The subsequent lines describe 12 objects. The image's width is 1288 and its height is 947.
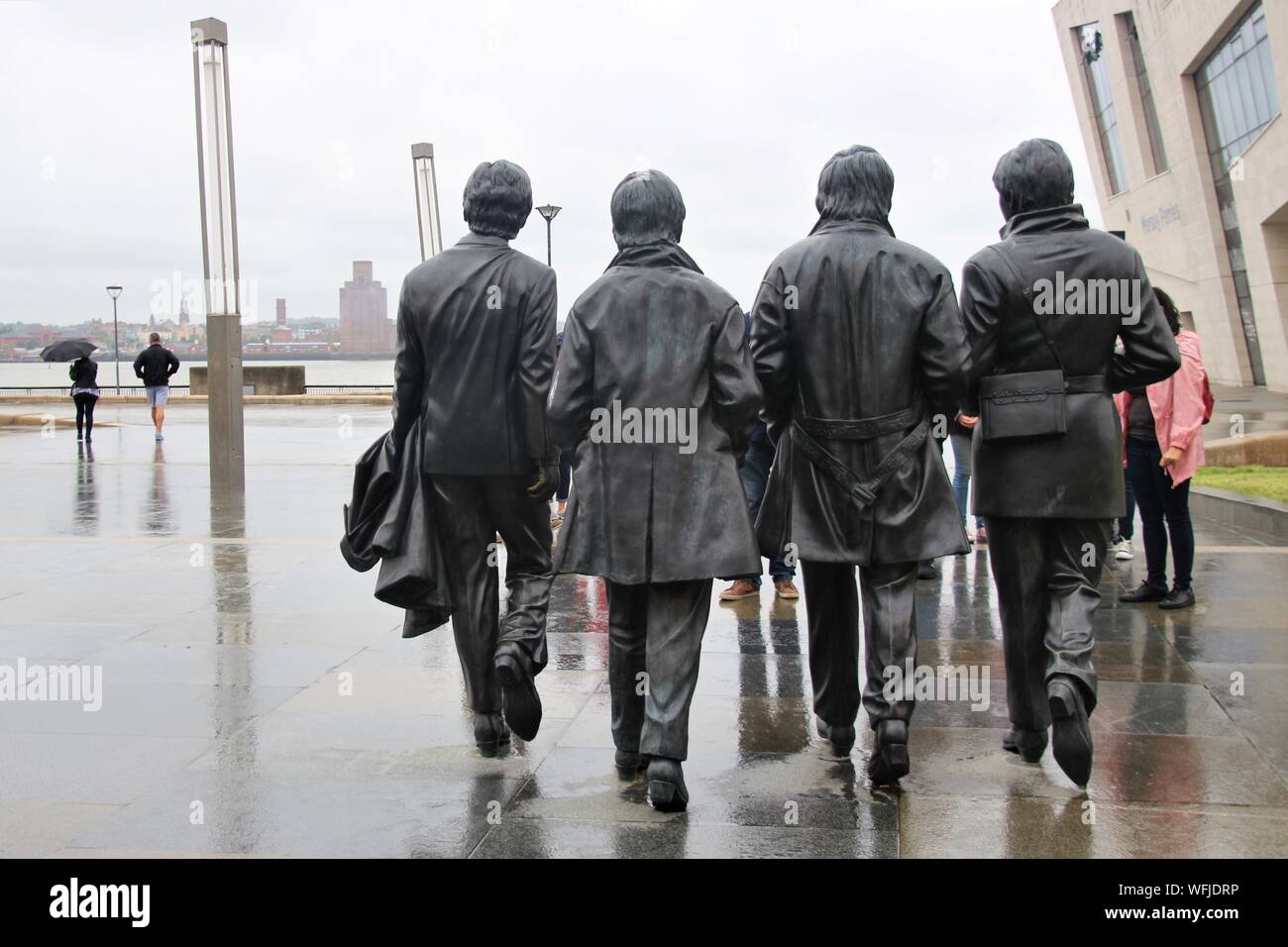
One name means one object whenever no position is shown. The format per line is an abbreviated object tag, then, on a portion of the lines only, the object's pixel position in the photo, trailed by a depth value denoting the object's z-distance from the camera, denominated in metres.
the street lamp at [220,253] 15.18
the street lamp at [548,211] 35.00
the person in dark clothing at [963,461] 9.05
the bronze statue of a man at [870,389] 4.80
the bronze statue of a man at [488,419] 5.10
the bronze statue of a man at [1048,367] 4.88
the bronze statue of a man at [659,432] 4.68
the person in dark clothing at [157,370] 22.77
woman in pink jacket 7.91
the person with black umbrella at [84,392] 21.55
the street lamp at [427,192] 19.72
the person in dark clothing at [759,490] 8.39
